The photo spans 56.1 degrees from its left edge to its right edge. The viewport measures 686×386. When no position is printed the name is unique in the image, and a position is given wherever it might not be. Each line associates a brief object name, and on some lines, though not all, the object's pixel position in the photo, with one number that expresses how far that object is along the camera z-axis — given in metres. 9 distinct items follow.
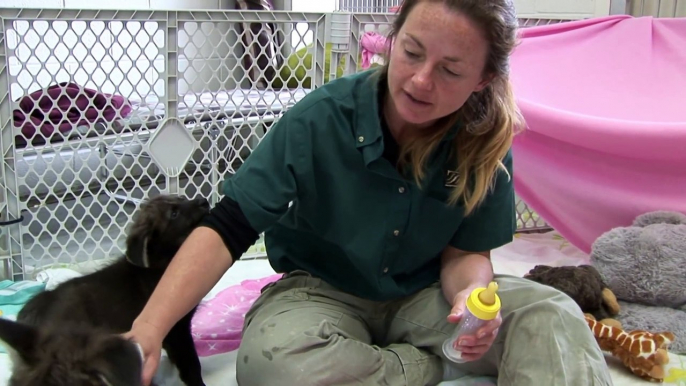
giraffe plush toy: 1.36
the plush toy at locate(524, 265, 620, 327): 1.55
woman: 1.08
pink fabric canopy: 1.81
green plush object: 2.04
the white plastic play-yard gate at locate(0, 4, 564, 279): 1.77
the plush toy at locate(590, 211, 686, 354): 1.57
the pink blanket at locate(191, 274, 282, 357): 1.51
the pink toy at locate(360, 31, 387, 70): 1.95
